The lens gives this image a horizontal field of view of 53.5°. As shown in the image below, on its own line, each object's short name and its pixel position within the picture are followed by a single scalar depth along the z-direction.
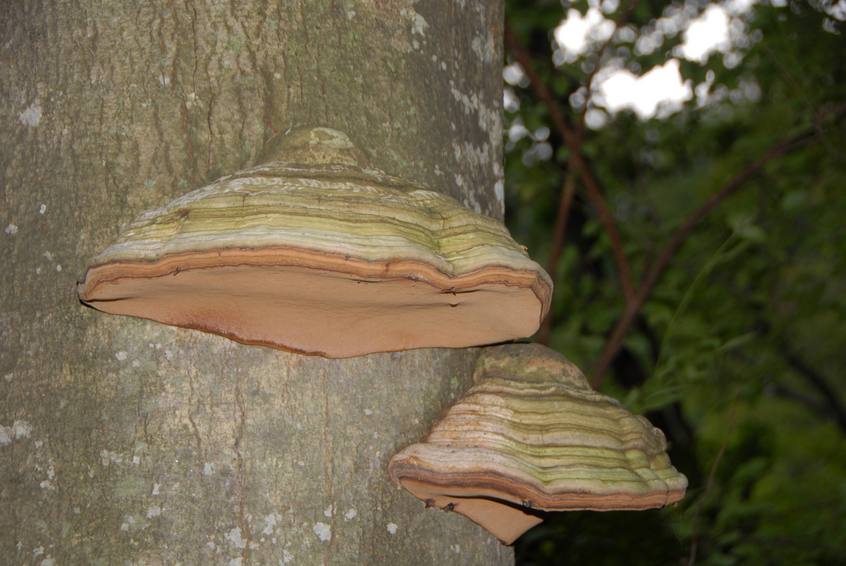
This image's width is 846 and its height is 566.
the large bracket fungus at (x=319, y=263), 1.44
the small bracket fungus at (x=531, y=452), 1.68
